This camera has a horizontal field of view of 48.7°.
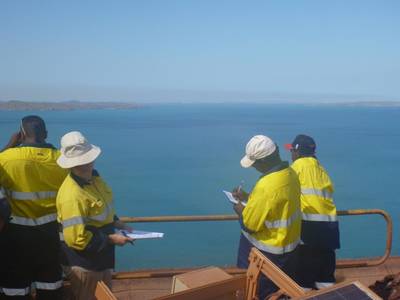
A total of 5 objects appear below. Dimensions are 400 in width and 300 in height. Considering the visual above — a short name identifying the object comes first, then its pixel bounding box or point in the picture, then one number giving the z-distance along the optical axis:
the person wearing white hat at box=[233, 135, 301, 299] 2.93
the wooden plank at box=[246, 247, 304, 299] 2.18
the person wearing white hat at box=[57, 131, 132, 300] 2.66
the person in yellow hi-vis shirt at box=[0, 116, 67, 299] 2.94
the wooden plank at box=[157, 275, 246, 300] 1.90
